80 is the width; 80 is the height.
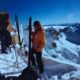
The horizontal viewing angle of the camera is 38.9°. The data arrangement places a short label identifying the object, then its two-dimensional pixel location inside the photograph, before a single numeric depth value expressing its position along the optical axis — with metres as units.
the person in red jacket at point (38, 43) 1.02
